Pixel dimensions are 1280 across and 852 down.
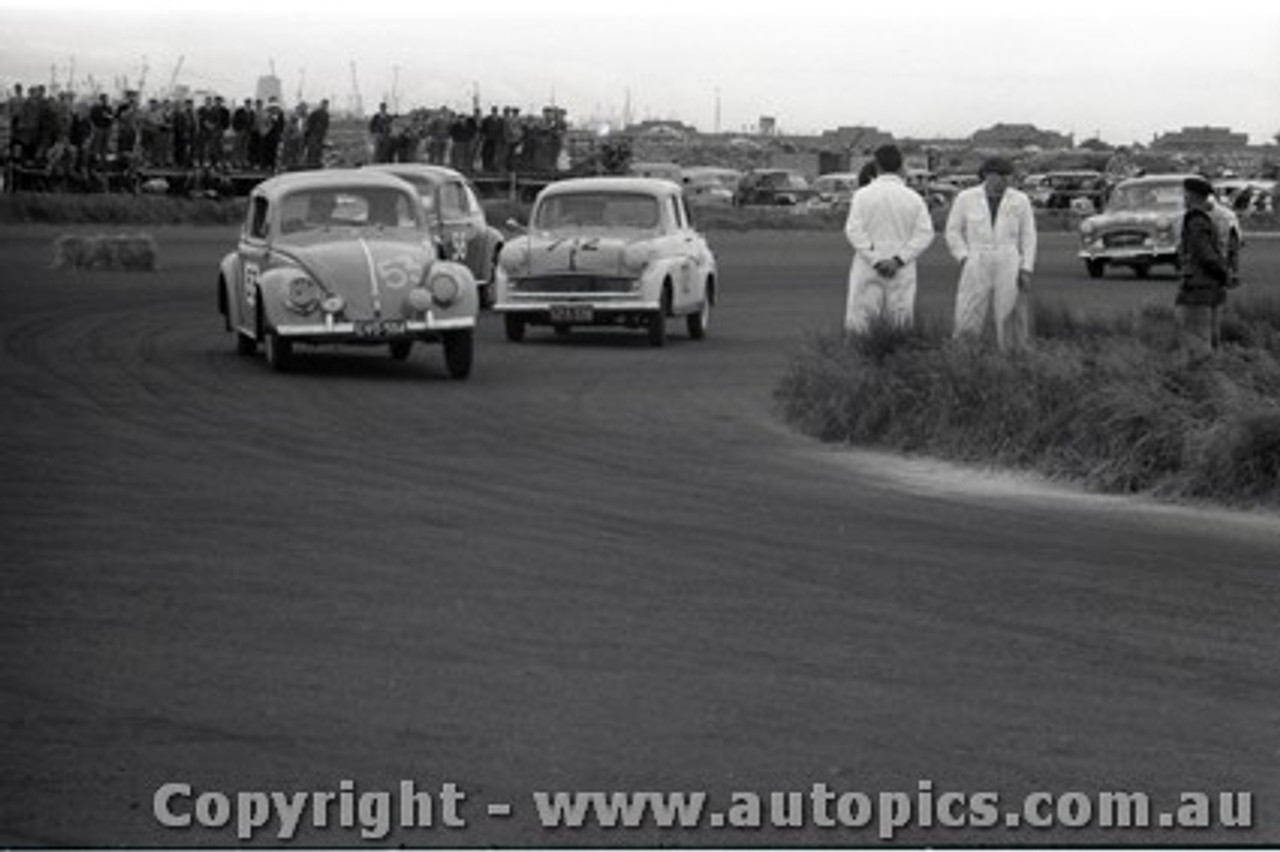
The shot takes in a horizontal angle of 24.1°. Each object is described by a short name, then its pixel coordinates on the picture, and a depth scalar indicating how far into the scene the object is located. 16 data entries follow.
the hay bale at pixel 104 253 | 37.53
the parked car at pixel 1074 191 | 79.62
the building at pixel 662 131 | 169.81
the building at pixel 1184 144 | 187.44
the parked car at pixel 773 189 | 83.62
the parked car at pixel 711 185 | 74.44
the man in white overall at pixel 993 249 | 20.28
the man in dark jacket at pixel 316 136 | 54.28
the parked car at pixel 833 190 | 78.72
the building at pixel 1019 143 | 183.25
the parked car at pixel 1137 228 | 42.12
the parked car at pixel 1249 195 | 76.81
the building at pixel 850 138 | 160.62
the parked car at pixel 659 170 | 66.38
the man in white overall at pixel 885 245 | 20.77
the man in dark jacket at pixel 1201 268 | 20.72
